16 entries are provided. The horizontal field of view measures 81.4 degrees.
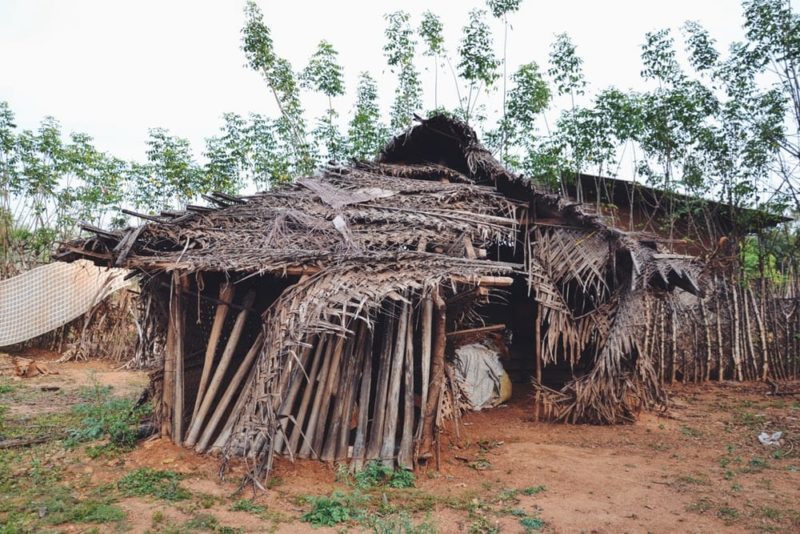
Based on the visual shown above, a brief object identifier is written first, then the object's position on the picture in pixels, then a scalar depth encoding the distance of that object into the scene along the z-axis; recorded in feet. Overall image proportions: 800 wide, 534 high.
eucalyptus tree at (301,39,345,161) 45.26
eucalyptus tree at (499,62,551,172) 40.09
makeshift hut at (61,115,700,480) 14.76
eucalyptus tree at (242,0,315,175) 44.37
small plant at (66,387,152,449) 17.25
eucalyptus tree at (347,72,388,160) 48.03
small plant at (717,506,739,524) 12.43
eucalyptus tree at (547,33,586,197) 37.50
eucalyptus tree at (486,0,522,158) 42.80
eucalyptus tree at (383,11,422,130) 47.75
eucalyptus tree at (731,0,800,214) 29.04
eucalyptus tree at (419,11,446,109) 46.80
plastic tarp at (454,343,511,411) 25.52
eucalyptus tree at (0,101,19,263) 43.10
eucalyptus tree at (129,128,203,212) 44.88
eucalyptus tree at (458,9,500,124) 42.93
